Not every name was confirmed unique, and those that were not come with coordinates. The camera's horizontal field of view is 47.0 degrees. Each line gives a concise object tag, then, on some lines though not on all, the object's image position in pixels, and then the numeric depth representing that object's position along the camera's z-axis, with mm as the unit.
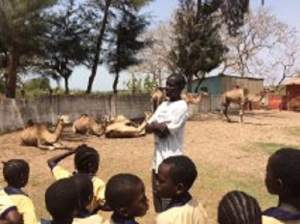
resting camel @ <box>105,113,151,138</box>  9980
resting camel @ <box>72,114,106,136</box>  10140
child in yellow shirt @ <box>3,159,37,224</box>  2812
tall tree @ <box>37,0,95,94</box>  13974
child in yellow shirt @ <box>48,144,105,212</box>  2832
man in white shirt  3479
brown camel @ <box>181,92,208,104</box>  12306
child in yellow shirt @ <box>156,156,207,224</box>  2348
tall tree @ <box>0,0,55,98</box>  10155
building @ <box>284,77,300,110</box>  21602
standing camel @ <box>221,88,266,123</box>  13408
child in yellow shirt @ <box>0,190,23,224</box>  2375
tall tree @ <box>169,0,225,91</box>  16248
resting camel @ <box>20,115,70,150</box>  8609
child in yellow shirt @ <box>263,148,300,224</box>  1972
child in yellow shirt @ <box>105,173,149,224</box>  2194
